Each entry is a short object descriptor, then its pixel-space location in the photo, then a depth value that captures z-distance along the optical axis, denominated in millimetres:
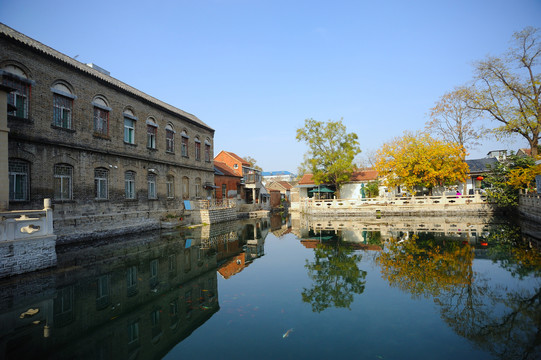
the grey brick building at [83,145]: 10734
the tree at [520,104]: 17812
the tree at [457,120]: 25891
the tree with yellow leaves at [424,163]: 23094
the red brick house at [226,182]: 27359
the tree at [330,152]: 29234
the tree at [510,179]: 17766
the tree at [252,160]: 58925
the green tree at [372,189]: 30703
